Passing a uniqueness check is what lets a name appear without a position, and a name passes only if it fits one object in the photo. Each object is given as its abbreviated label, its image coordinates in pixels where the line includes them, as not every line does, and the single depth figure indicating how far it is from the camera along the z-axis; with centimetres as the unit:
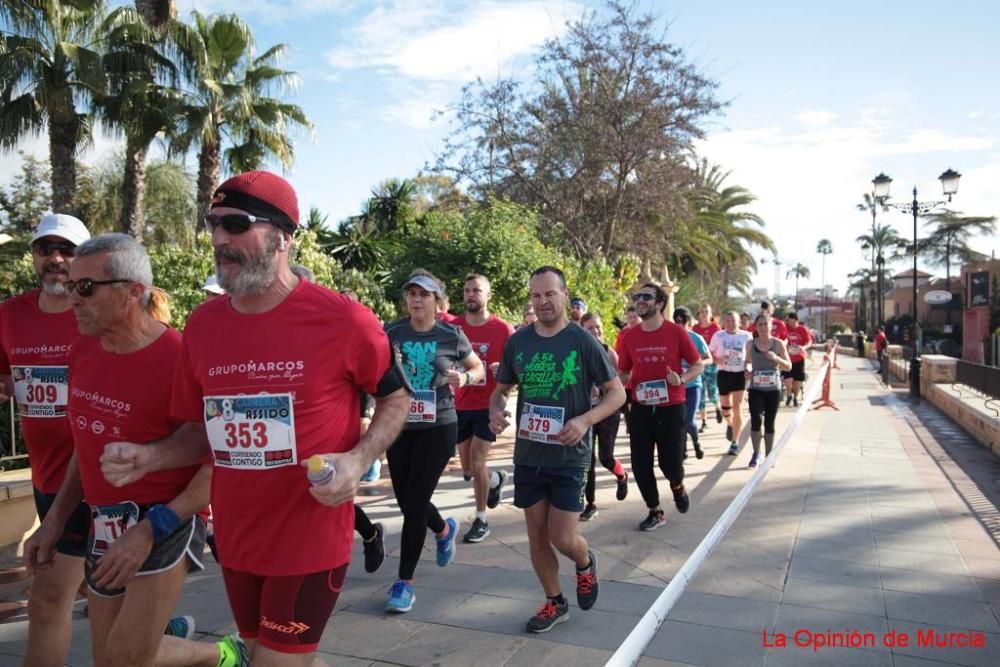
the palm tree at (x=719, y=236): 2948
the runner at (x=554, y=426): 432
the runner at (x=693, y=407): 978
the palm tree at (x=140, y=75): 1515
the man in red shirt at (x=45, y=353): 348
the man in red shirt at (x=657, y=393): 646
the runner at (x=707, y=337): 1295
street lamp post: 1833
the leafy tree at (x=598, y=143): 2042
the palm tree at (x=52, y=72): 1394
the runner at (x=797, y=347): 1552
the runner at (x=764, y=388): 934
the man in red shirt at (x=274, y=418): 240
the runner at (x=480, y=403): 629
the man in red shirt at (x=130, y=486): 256
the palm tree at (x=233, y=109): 1603
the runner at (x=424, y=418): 477
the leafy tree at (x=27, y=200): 2698
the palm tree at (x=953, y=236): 7069
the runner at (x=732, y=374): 1070
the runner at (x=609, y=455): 709
